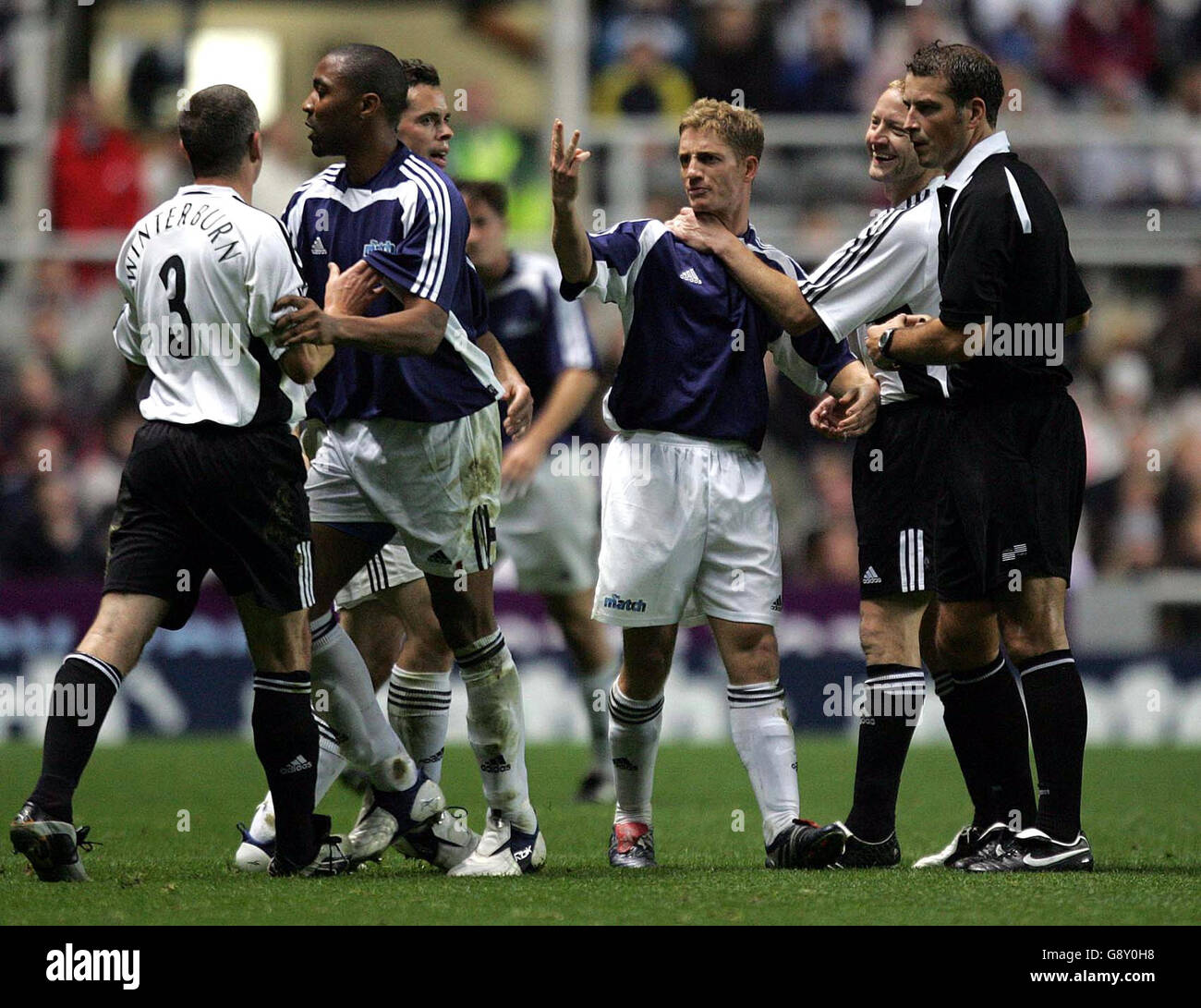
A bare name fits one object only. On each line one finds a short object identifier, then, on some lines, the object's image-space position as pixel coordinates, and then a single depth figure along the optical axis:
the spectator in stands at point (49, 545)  12.41
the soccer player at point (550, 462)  8.29
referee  5.50
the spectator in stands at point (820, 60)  15.43
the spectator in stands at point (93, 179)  14.73
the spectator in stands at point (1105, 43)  16.33
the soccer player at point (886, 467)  5.73
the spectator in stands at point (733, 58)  15.23
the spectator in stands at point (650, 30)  15.72
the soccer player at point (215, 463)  5.11
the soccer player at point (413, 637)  5.68
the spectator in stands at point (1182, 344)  14.62
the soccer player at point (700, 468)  5.71
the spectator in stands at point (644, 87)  15.23
